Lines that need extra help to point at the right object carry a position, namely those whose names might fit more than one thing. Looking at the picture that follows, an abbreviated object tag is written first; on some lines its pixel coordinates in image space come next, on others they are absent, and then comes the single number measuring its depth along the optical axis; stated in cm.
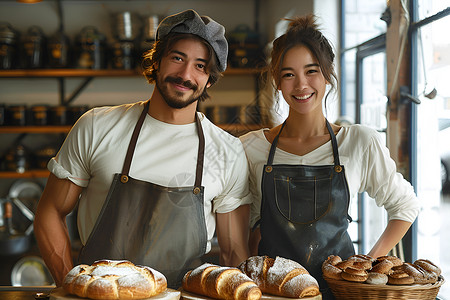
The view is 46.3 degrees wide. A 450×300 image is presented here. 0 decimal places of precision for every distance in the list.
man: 155
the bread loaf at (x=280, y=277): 127
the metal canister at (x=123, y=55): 429
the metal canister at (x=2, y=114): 431
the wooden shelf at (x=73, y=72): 433
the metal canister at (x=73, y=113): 429
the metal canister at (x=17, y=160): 430
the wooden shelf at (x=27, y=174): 428
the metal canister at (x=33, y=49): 429
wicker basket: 123
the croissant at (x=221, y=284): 122
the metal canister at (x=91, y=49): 430
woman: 162
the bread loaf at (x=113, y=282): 118
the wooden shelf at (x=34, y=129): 430
